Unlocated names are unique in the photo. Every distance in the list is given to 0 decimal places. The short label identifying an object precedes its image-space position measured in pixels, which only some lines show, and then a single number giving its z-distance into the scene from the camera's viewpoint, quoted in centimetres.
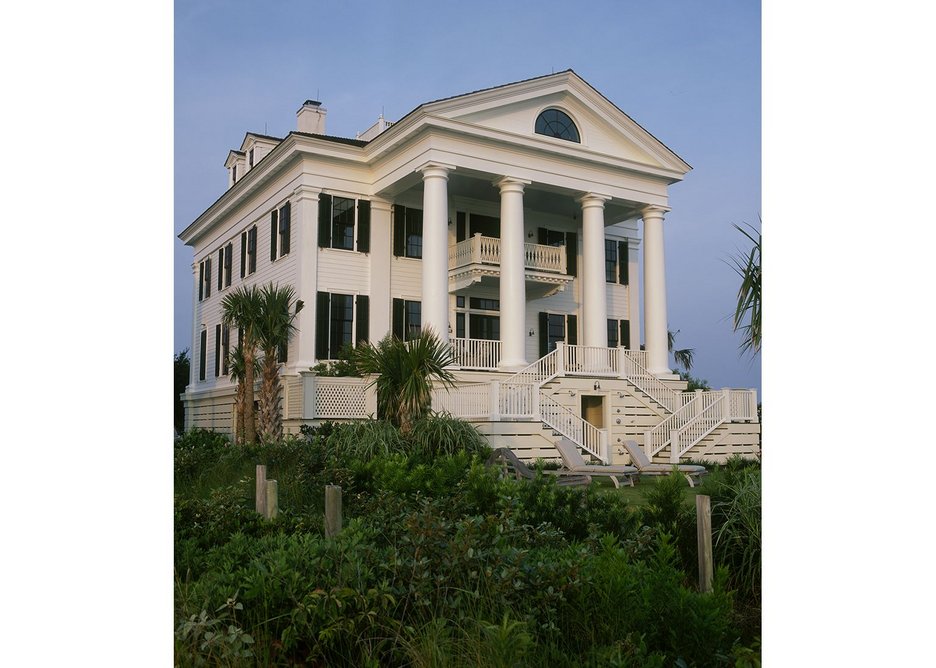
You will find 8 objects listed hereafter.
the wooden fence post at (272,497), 697
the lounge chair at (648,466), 1396
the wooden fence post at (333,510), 599
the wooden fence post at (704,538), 532
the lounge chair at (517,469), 1360
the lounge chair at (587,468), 1387
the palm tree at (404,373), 1278
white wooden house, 1602
